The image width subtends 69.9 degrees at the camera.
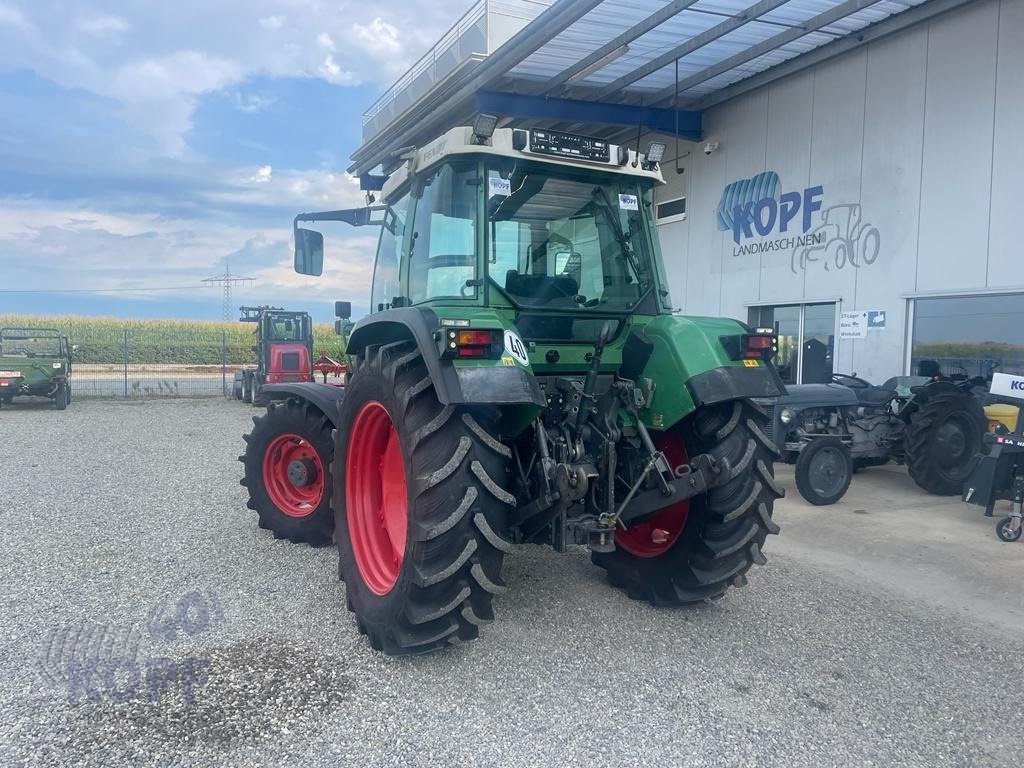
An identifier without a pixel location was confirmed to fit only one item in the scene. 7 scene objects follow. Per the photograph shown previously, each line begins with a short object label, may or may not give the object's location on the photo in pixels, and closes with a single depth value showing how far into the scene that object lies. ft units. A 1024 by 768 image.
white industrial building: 27.61
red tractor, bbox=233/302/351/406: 57.47
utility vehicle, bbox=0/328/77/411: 52.06
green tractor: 10.75
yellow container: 25.32
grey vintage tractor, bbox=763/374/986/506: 24.44
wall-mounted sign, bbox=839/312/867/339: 32.89
